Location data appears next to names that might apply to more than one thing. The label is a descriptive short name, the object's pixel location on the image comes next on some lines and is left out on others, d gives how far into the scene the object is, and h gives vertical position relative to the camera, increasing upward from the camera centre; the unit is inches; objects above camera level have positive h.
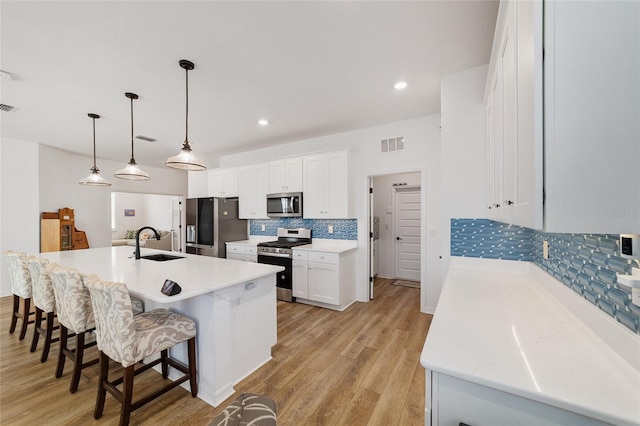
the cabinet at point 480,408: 29.7 -25.2
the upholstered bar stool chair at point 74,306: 75.0 -29.7
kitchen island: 73.8 -30.7
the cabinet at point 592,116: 25.6 +10.1
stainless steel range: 161.2 -30.5
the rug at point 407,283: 192.9 -56.9
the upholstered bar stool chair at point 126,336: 61.5 -33.3
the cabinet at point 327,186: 156.2 +15.4
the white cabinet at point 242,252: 181.4 -31.1
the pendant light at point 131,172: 112.7 +17.0
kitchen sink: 116.4 -22.0
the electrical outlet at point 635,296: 31.7 -10.9
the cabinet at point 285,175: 172.2 +24.6
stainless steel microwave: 171.2 +4.2
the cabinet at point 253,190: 189.6 +15.2
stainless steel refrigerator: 195.8 -12.1
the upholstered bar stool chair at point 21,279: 104.0 -29.1
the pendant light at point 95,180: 128.8 +15.2
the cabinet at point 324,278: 145.9 -40.7
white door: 205.0 -18.1
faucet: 108.4 -17.0
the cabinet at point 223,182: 206.2 +23.4
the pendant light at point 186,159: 92.2 +19.2
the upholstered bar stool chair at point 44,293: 89.3 -29.8
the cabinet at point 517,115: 30.0 +15.0
